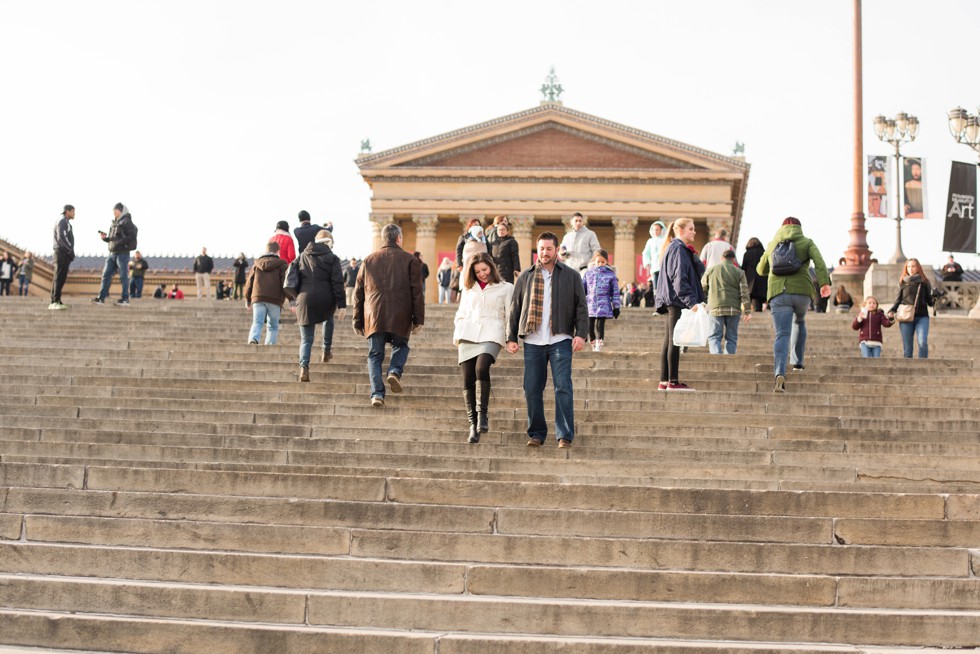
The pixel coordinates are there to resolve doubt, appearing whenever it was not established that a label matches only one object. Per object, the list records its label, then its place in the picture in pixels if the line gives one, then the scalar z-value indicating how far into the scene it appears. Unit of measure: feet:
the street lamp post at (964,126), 74.08
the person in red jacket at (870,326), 51.29
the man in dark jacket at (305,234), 55.98
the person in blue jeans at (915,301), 50.96
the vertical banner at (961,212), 73.10
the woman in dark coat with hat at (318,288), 40.88
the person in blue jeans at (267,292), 48.62
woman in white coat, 31.53
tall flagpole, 81.05
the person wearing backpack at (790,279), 39.11
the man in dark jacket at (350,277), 95.88
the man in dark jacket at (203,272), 111.75
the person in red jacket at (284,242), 56.49
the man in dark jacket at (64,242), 61.00
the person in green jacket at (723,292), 46.29
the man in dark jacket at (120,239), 63.21
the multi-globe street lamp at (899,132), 90.07
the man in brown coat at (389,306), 35.78
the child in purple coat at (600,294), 49.44
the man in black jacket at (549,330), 30.60
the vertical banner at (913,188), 87.20
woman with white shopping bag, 36.60
